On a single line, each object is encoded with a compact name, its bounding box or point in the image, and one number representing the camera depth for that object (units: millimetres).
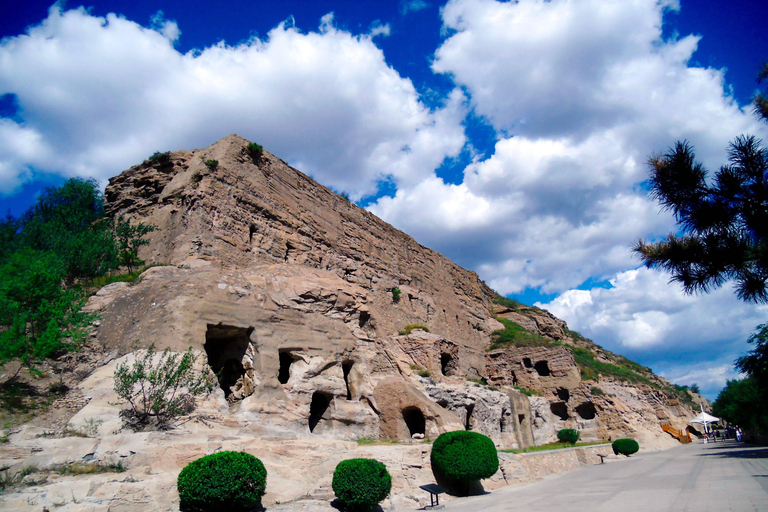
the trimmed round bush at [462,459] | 14164
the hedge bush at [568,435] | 30372
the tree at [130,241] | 21719
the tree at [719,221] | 10359
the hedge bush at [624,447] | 28234
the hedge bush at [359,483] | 10891
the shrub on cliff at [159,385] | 11852
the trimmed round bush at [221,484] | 9000
